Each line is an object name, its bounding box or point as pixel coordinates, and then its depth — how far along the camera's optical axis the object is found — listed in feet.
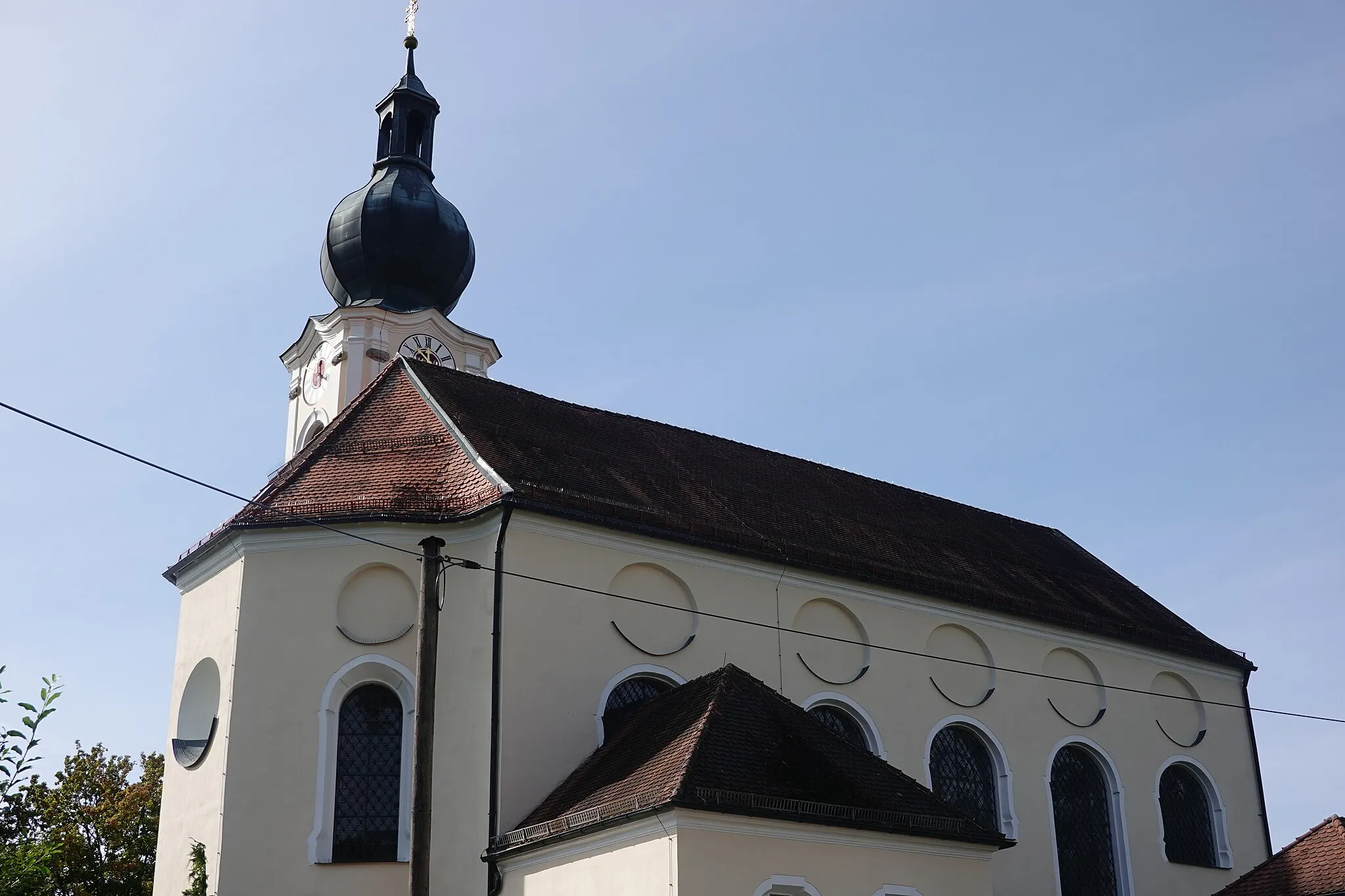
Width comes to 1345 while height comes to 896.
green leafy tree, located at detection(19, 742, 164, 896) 94.79
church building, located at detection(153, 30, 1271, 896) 51.24
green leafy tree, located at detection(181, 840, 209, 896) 56.39
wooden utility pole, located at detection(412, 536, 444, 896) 44.24
